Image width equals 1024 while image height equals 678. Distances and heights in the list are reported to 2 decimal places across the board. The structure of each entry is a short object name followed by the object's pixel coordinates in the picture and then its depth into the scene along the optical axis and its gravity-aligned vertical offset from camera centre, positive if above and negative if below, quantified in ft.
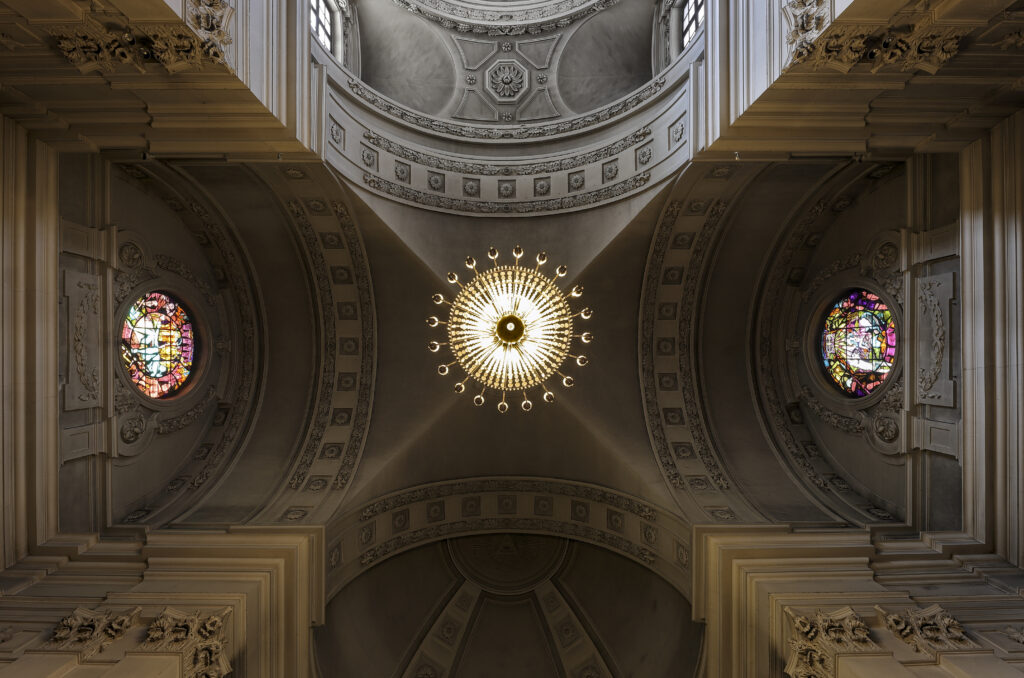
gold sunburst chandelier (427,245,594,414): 22.95 +0.74
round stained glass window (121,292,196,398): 30.66 -0.05
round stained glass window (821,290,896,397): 30.86 -0.14
